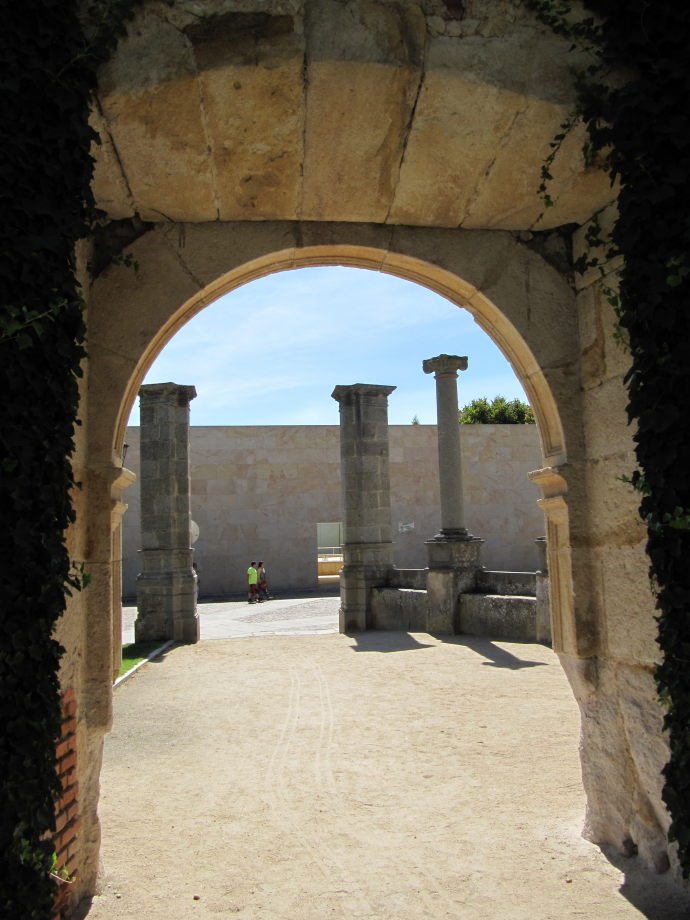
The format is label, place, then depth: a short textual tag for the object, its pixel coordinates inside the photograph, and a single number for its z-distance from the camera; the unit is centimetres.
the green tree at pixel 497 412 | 3058
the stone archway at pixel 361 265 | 342
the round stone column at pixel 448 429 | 1212
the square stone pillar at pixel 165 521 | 1116
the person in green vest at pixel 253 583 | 1680
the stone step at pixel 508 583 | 1080
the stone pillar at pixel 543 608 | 959
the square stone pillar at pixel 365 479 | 1263
